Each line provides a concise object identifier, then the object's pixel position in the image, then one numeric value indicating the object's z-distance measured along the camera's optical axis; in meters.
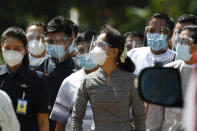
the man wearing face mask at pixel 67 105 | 10.06
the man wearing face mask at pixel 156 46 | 11.91
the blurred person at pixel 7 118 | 7.77
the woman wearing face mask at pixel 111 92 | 8.97
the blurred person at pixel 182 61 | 9.76
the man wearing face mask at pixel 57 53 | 11.78
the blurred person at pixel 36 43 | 14.04
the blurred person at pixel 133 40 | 14.79
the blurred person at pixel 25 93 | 9.46
